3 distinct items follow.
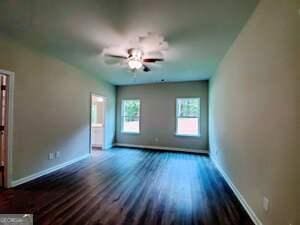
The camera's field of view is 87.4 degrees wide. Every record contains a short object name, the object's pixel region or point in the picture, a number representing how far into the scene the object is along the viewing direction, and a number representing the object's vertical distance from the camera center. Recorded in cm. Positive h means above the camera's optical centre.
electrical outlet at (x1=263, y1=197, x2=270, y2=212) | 166 -94
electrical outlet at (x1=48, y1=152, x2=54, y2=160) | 362 -97
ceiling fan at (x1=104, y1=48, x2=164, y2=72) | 277 +106
